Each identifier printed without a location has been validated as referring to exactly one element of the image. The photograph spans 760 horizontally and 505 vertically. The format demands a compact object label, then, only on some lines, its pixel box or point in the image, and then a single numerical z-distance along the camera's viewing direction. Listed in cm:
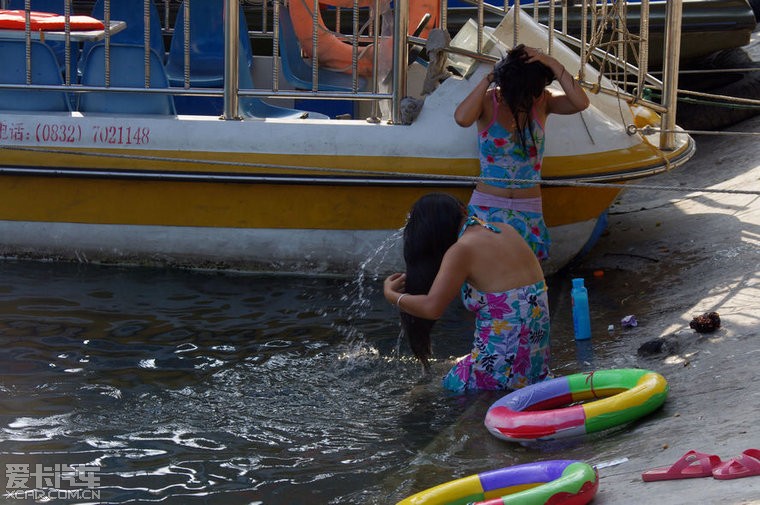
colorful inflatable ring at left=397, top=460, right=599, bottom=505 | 668
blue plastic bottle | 1146
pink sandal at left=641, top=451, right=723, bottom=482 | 657
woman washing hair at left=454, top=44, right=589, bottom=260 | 1152
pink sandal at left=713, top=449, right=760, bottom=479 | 630
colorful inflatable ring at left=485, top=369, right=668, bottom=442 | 841
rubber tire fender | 2006
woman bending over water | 905
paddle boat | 1337
